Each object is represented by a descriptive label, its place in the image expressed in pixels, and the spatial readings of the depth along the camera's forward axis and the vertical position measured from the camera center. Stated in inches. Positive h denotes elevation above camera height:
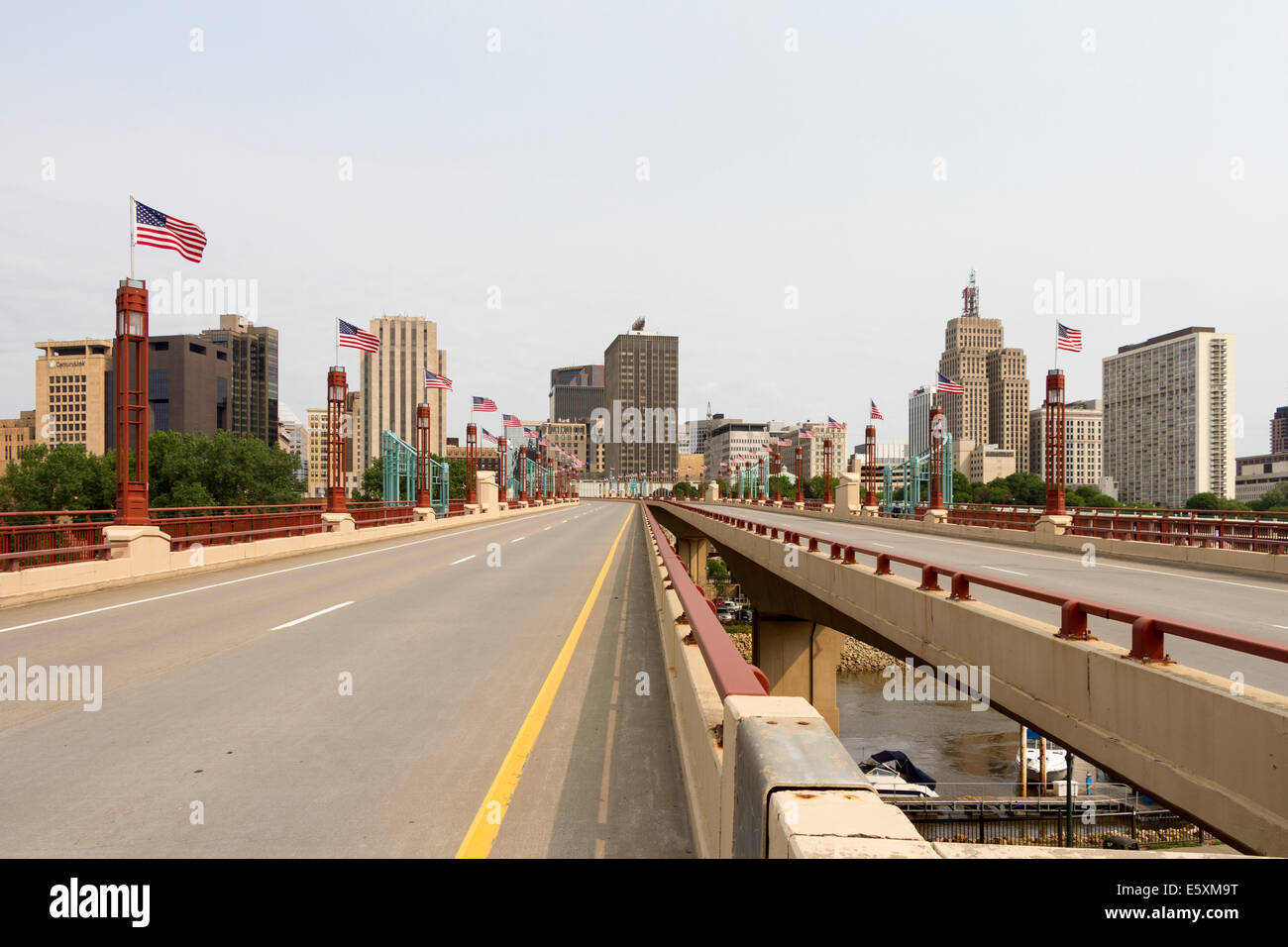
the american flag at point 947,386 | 1855.3 +211.5
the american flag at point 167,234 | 818.2 +246.0
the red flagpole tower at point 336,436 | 1316.4 +67.7
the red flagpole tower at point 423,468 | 1925.4 +23.6
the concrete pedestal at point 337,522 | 1332.4 -73.2
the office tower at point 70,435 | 7647.6 +377.6
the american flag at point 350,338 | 1414.9 +238.5
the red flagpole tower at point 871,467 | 2452.6 +39.2
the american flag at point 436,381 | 1973.4 +233.2
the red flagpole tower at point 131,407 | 758.5 +66.1
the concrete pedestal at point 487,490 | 2896.2 -44.5
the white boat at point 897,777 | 1248.8 -493.9
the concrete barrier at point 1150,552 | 817.7 -86.8
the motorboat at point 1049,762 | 1636.3 -573.2
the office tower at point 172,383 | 7741.1 +868.4
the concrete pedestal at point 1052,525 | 1233.4 -66.8
